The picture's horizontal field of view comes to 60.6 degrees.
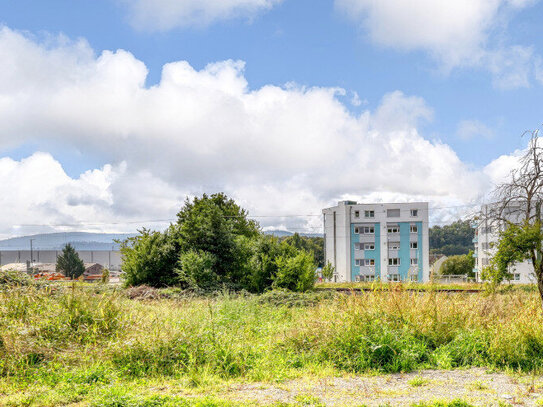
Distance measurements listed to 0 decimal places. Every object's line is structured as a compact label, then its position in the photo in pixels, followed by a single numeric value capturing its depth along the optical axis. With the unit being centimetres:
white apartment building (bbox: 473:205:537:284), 5328
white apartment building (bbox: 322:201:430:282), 6094
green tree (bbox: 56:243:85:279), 4856
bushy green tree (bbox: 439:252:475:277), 6306
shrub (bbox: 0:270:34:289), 1043
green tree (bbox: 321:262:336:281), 4806
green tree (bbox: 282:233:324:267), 7610
